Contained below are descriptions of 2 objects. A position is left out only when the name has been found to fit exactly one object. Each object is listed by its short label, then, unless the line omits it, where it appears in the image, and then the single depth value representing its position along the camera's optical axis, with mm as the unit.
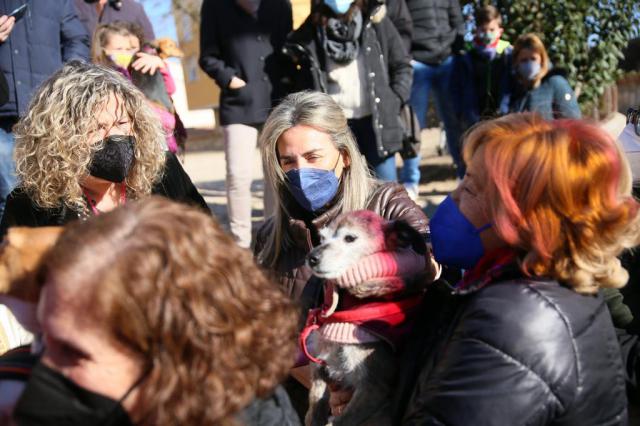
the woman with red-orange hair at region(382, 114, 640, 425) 1477
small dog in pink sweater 1866
